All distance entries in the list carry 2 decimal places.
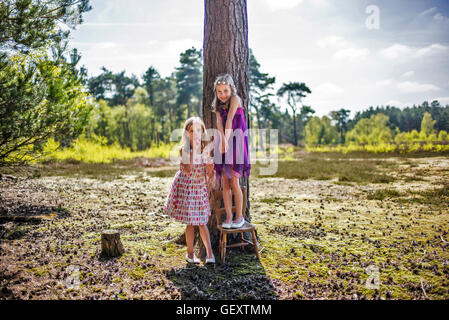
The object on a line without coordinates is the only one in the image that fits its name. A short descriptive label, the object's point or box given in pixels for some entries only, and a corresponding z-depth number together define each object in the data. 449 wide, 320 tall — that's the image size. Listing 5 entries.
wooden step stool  3.34
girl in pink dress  3.30
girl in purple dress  3.38
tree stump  3.55
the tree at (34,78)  4.18
